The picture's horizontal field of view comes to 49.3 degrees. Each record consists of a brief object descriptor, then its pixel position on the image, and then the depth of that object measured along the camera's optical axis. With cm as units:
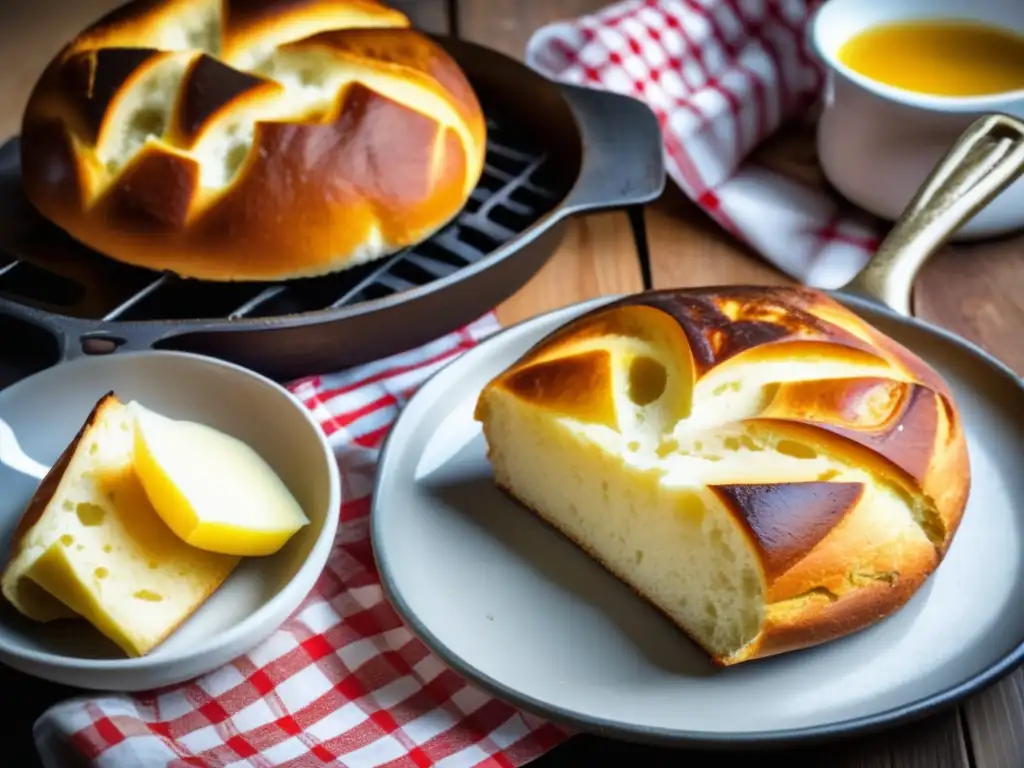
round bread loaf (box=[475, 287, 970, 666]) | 76
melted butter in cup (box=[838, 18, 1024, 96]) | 122
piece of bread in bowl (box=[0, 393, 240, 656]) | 77
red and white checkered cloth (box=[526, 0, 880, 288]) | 126
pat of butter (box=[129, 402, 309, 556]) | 79
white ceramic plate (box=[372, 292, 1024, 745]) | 75
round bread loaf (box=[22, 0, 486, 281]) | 104
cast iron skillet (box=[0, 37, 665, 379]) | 98
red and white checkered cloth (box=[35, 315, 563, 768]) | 75
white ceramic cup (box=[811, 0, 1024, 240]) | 113
